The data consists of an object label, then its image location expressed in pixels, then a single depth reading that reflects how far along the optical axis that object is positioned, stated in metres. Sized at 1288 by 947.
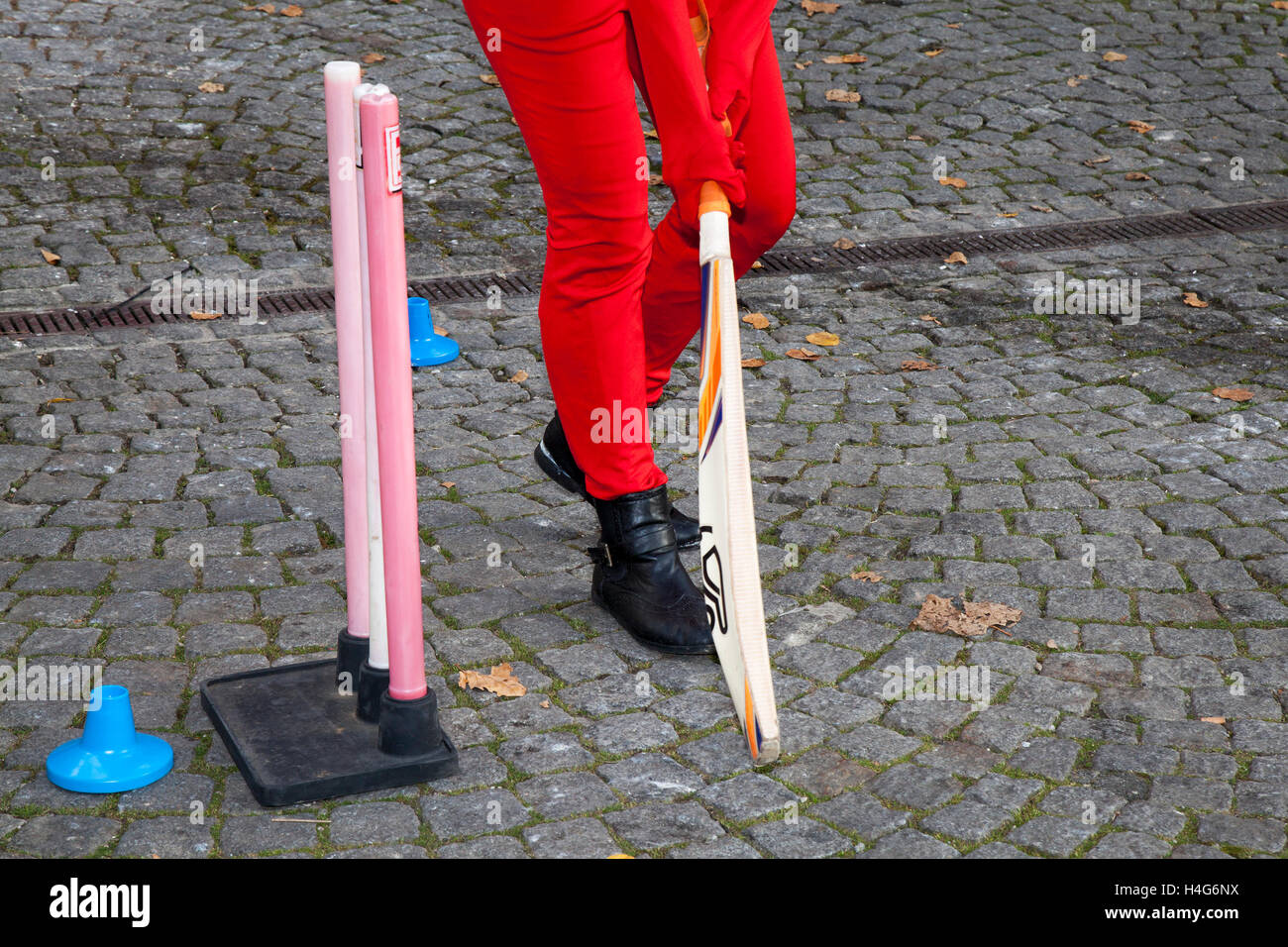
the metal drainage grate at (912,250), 5.50
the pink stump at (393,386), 2.67
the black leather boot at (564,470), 3.94
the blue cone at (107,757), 2.93
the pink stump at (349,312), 2.80
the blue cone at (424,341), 5.10
